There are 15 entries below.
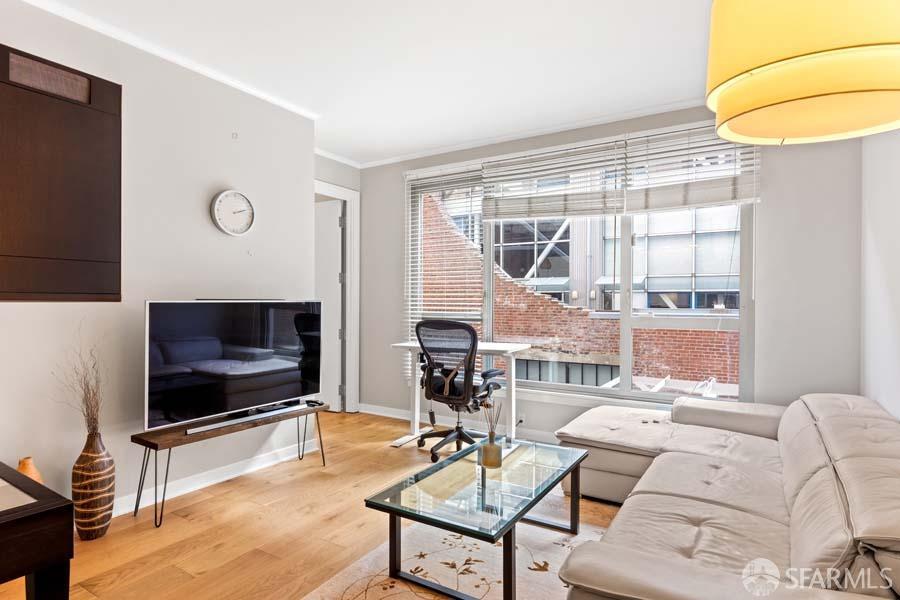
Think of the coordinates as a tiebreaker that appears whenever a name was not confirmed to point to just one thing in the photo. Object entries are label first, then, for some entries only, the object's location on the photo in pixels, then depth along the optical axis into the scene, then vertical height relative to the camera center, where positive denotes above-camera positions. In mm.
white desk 3996 -760
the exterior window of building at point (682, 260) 3582 +290
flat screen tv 2736 -379
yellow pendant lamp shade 982 +507
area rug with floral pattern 2100 -1231
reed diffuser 2541 -797
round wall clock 3289 +564
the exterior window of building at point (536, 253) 4281 +395
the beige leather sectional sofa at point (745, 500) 1217 -734
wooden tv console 2650 -776
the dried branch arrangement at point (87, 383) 2592 -470
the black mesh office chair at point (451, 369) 3729 -549
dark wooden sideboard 1142 -575
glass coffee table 1886 -852
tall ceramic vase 2512 -985
